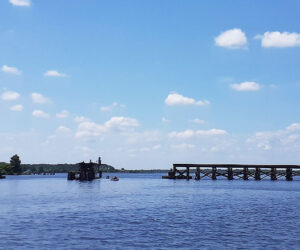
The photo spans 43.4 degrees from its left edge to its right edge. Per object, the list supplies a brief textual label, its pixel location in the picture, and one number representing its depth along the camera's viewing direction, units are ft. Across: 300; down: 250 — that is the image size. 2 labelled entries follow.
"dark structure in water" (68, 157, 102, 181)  484.74
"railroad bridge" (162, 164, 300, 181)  465.47
